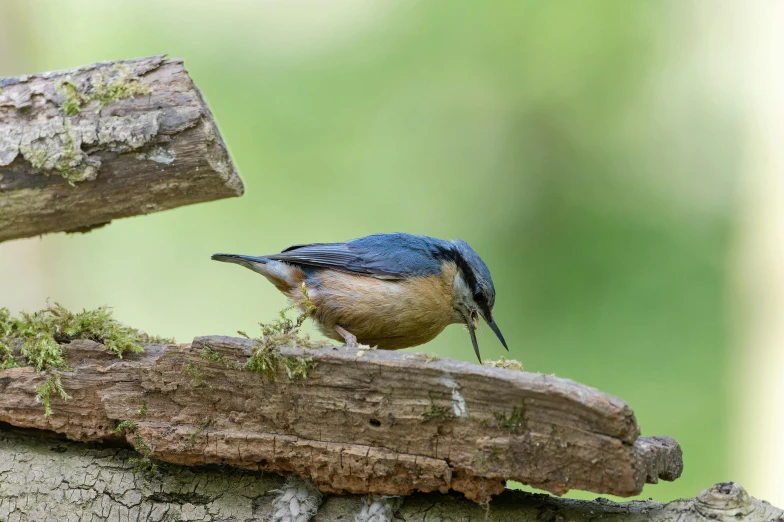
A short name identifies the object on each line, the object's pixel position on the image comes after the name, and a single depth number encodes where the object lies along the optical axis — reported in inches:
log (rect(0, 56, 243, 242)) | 246.2
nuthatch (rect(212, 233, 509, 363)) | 309.7
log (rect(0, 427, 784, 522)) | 214.5
